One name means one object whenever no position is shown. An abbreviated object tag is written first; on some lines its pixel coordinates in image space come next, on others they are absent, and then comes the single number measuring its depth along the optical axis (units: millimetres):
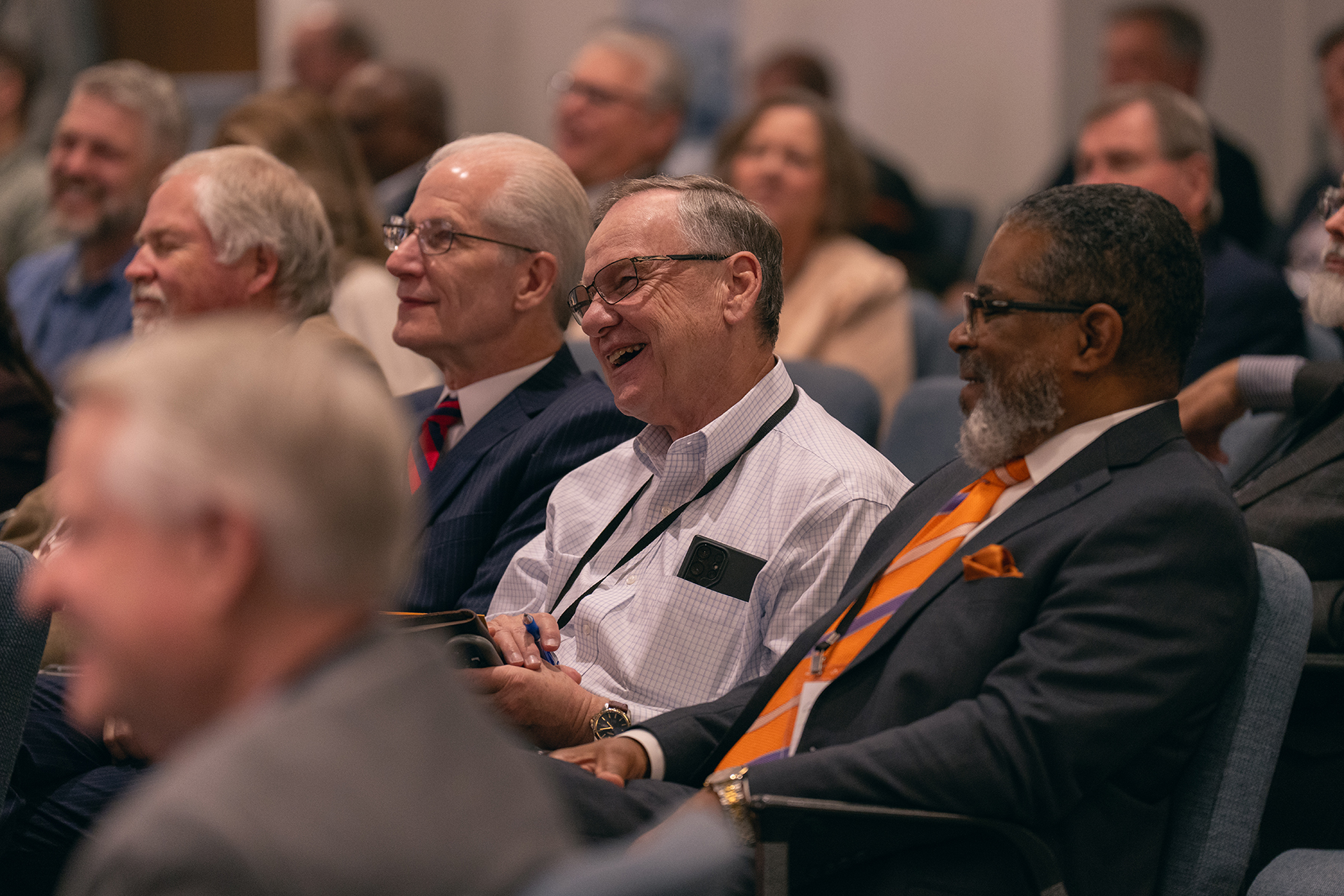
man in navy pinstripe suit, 5363
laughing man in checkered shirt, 4234
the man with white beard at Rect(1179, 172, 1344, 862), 4305
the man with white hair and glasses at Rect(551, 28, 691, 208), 9094
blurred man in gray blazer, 1865
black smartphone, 4230
